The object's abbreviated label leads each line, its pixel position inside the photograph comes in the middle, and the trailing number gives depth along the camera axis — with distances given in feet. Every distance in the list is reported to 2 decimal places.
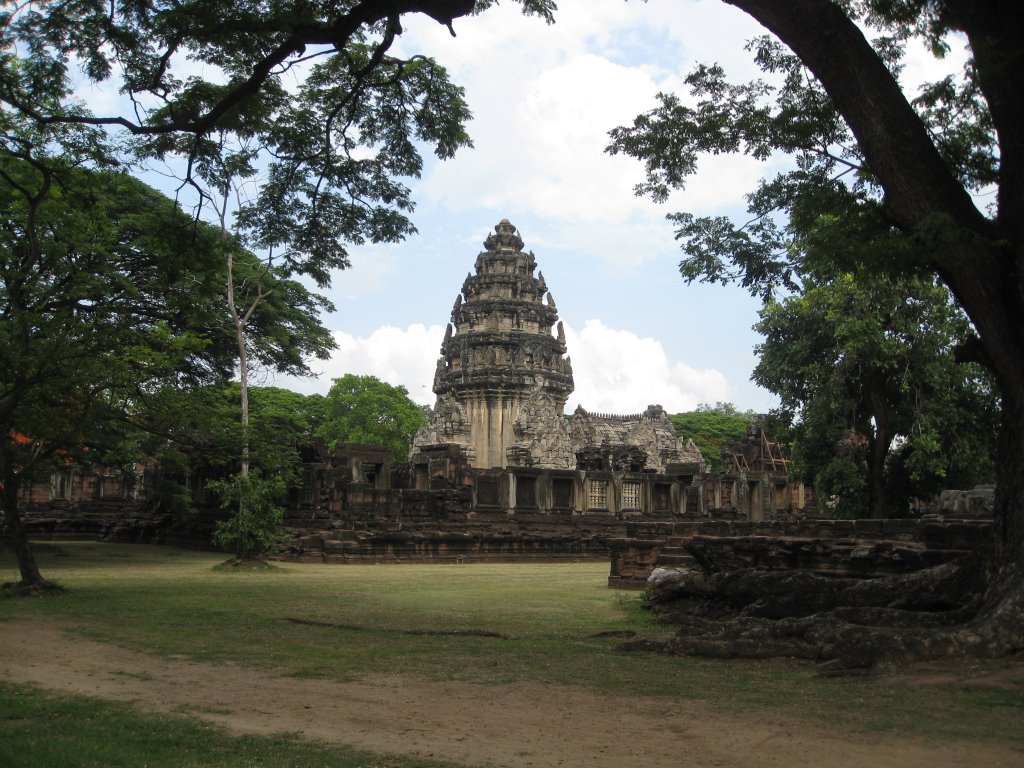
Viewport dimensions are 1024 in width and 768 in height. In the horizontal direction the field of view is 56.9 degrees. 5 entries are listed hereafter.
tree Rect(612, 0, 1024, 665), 26.25
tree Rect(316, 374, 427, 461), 196.34
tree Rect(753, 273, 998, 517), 77.25
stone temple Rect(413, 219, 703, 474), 164.86
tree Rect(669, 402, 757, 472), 259.80
